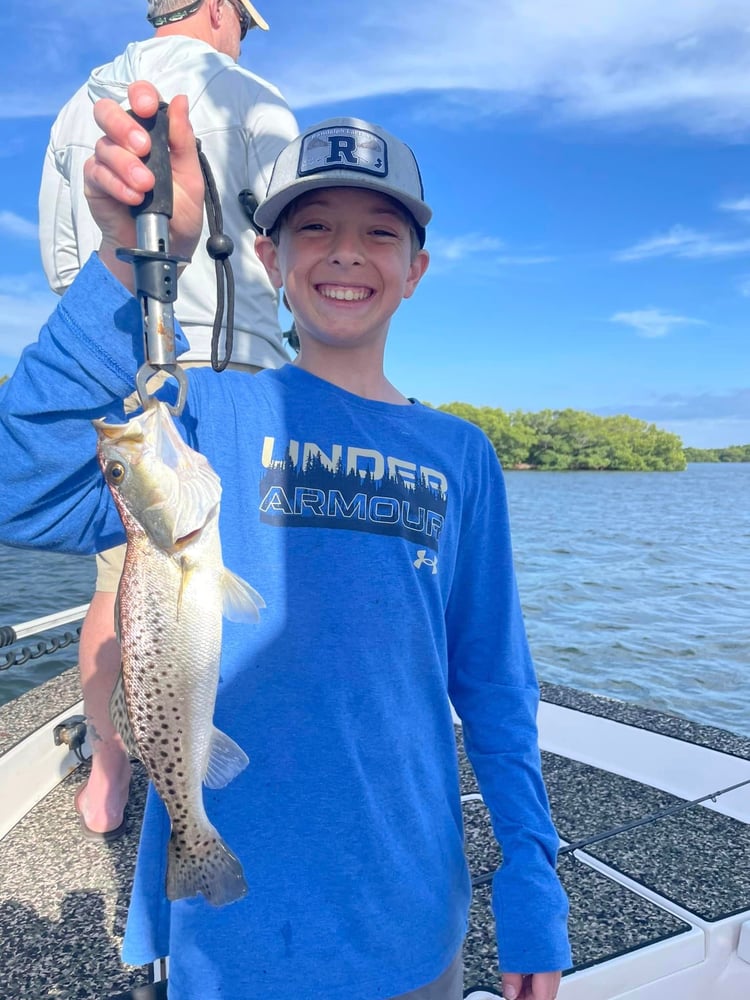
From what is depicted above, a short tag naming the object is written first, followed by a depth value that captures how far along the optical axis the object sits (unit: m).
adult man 2.62
